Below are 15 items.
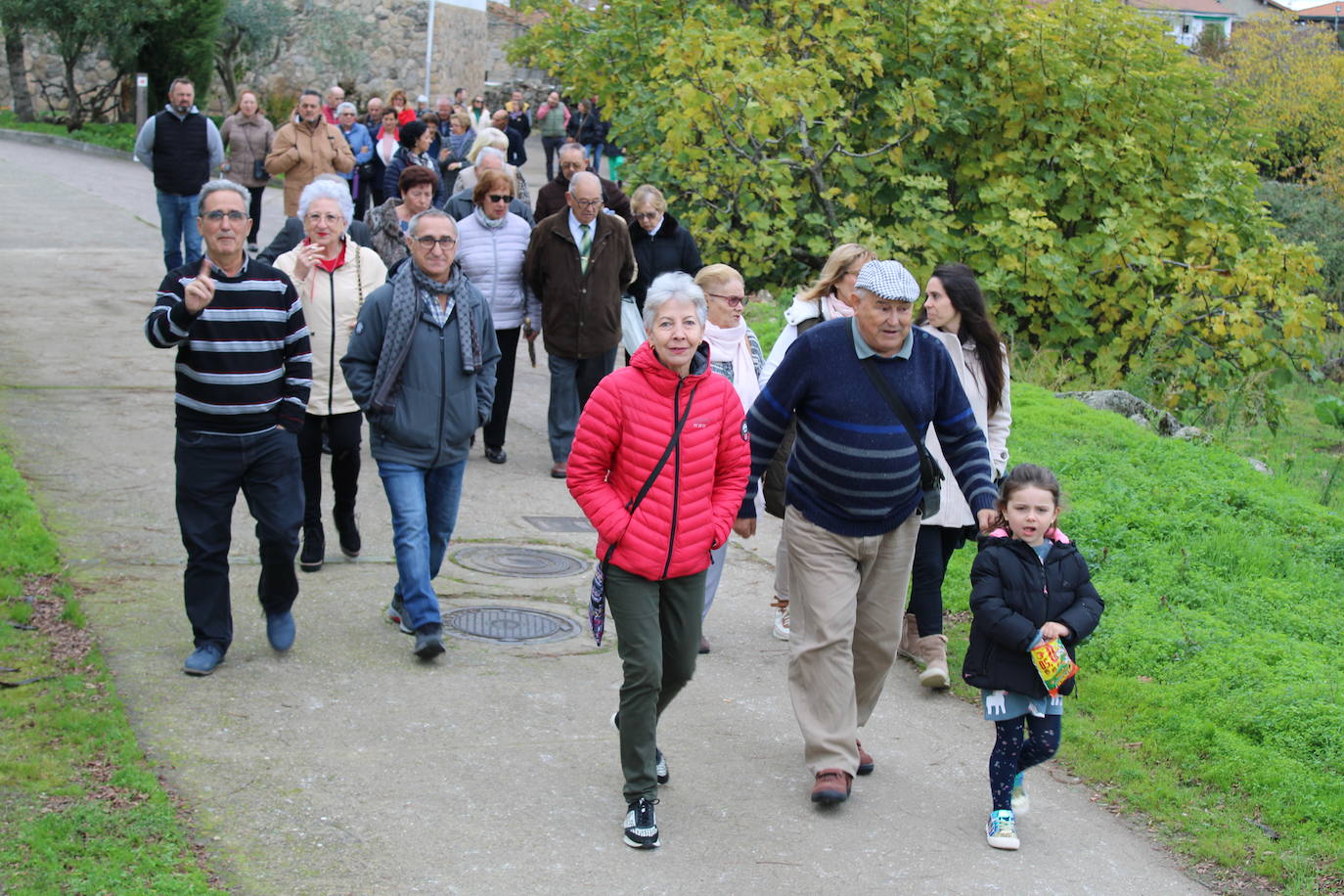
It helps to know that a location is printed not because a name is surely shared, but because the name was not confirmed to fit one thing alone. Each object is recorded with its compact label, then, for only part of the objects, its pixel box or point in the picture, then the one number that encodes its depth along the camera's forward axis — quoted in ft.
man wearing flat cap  33.65
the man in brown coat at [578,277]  61.05
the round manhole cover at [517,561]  49.90
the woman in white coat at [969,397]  41.19
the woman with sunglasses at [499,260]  61.11
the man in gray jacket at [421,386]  40.57
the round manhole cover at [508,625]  43.62
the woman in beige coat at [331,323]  46.80
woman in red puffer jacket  31.68
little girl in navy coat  31.65
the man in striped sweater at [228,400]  37.32
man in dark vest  88.12
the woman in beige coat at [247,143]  99.45
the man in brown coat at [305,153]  94.43
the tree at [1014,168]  84.79
